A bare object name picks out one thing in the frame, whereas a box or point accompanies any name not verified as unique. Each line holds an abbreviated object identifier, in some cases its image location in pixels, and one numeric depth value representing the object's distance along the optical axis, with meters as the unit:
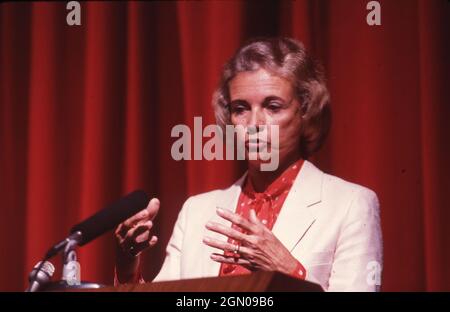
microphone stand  3.85
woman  4.07
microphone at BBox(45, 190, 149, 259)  3.88
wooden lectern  3.74
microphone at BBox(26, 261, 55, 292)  3.85
